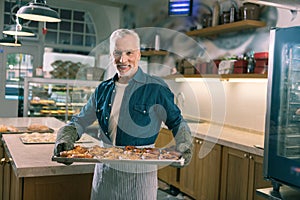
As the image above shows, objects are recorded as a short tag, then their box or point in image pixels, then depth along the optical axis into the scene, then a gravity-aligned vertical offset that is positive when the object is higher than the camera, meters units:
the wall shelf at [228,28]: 3.62 +0.72
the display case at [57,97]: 4.96 -0.21
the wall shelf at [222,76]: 3.24 +0.15
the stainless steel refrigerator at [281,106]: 2.03 -0.09
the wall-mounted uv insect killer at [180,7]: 4.15 +1.00
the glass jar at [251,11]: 3.65 +0.86
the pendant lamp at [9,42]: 3.68 +0.42
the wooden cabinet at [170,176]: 3.97 -1.08
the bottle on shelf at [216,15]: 4.15 +0.91
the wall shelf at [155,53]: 5.27 +0.53
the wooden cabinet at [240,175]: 2.81 -0.74
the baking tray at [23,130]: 2.92 -0.44
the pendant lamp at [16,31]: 3.36 +0.50
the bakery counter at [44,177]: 1.80 -0.52
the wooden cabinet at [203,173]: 3.30 -0.87
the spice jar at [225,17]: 3.97 +0.86
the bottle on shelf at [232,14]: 3.89 +0.87
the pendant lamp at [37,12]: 2.24 +0.47
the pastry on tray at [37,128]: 3.01 -0.42
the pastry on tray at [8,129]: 2.92 -0.42
